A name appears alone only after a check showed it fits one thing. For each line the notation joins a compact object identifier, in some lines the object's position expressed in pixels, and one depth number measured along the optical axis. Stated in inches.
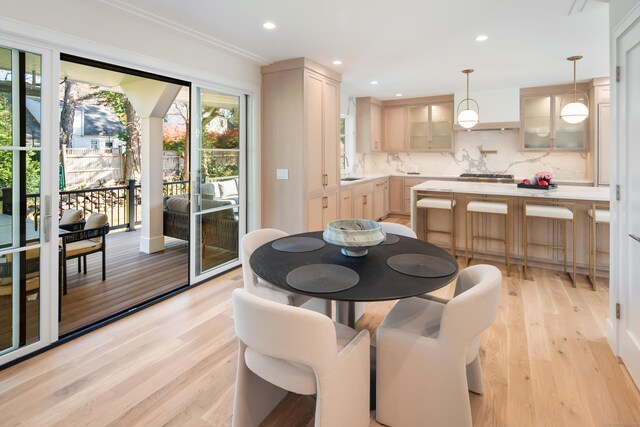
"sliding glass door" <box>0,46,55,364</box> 88.2
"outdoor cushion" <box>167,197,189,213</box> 196.5
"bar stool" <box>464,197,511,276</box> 161.2
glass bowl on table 75.7
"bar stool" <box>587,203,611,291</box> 141.9
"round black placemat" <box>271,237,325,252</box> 88.0
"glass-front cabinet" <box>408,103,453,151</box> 277.6
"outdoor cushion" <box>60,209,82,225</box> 144.7
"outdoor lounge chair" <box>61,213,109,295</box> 136.1
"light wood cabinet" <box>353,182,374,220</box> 235.1
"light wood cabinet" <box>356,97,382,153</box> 280.2
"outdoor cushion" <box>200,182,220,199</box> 148.7
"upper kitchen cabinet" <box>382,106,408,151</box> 294.8
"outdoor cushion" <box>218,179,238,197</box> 159.8
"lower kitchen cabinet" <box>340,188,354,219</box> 211.3
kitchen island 152.9
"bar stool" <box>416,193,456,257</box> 174.4
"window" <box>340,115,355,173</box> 280.4
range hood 243.0
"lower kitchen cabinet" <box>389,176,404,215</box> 296.4
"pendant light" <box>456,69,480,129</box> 193.2
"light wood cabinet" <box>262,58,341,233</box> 165.2
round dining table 62.7
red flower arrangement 168.1
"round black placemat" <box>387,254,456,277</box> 70.5
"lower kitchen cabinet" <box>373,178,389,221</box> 269.7
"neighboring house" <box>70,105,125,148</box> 288.4
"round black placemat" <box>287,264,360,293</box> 63.8
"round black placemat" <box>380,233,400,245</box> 94.2
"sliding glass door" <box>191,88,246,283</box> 145.8
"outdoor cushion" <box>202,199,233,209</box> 150.9
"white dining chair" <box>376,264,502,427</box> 60.9
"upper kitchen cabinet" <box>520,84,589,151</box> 234.1
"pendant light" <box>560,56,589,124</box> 162.1
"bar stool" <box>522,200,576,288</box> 146.1
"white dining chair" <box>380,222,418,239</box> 106.9
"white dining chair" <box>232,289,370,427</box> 52.2
